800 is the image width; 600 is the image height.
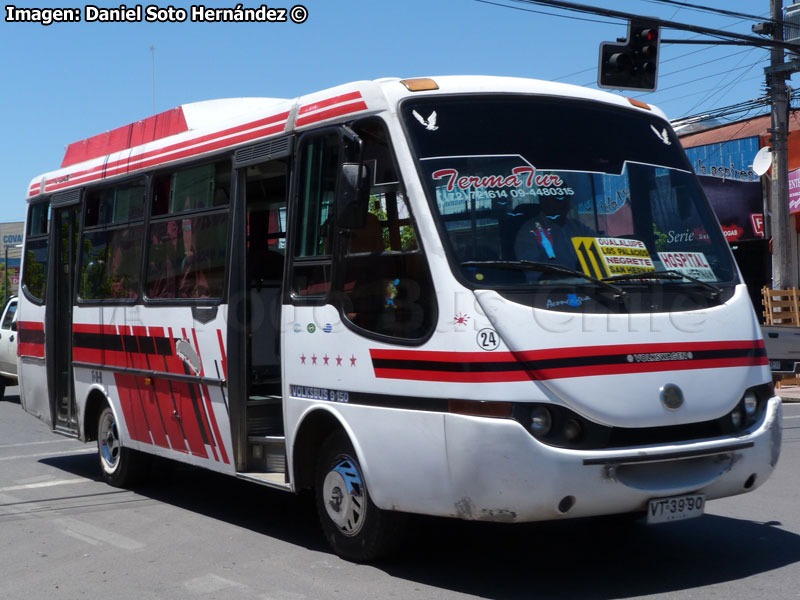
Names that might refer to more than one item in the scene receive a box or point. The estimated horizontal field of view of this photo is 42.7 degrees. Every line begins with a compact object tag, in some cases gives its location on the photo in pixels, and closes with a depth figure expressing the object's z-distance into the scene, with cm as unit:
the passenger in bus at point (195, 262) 824
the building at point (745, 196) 2450
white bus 561
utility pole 2038
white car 1925
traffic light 1465
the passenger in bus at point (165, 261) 872
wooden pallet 2044
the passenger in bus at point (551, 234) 600
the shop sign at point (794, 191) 2291
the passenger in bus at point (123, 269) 944
